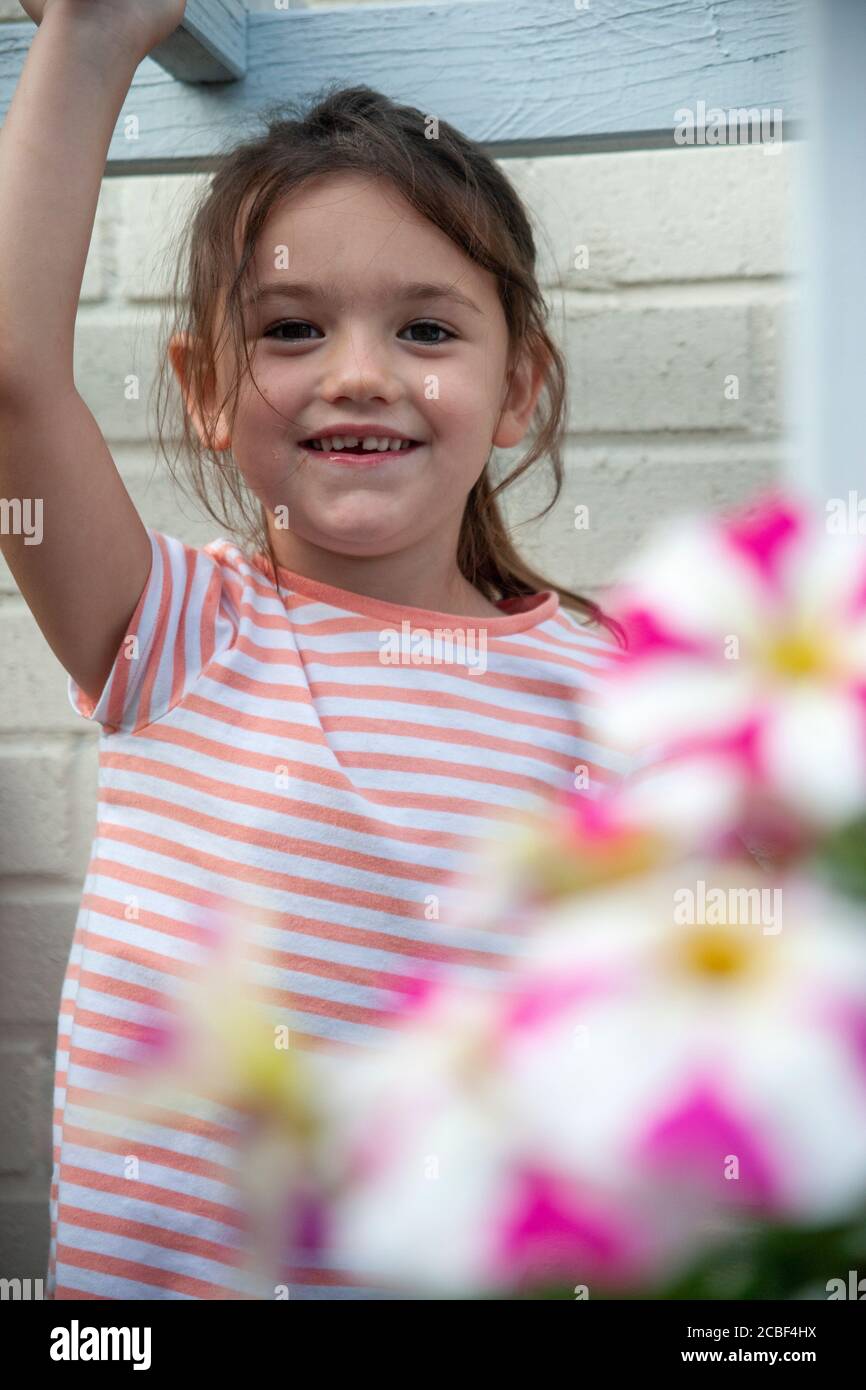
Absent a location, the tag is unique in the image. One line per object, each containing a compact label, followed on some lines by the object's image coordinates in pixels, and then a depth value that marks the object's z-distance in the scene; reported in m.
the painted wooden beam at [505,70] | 1.25
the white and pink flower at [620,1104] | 0.34
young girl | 1.24
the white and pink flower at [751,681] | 0.39
